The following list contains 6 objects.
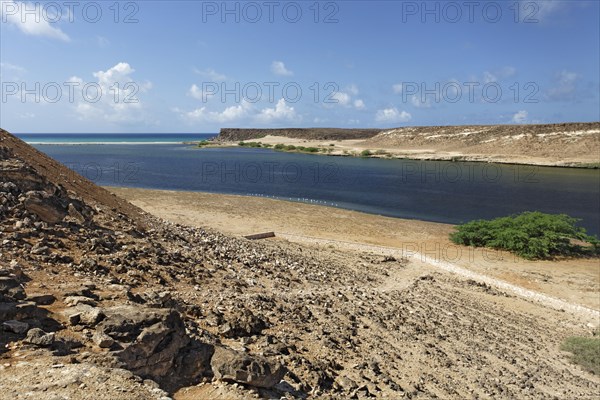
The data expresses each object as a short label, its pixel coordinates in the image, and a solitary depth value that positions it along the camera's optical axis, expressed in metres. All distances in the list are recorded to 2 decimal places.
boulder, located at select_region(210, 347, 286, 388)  6.55
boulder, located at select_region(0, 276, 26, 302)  6.50
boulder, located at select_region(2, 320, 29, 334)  5.88
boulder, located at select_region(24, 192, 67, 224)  10.16
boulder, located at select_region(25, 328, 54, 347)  5.79
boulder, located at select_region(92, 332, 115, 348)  6.10
